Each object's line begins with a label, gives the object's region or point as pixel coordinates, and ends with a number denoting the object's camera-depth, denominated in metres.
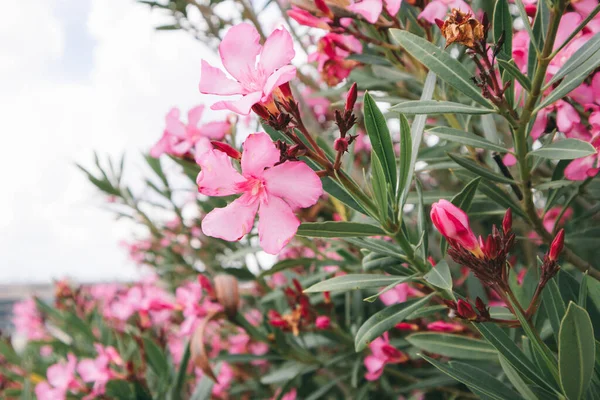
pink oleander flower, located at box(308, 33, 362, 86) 0.38
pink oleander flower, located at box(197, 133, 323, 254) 0.25
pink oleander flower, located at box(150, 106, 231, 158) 0.40
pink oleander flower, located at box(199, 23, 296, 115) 0.27
